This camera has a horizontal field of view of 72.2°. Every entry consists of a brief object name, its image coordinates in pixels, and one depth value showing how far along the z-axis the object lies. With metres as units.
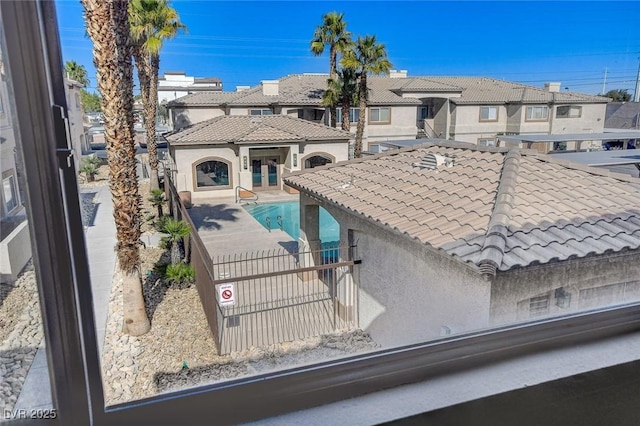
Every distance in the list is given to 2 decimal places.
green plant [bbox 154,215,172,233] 8.58
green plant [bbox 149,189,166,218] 11.42
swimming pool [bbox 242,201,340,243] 8.61
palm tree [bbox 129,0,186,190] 10.45
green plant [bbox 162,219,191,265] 8.20
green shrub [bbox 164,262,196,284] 7.69
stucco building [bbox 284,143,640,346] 3.02
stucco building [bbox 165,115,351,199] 17.06
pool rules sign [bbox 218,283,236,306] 5.81
